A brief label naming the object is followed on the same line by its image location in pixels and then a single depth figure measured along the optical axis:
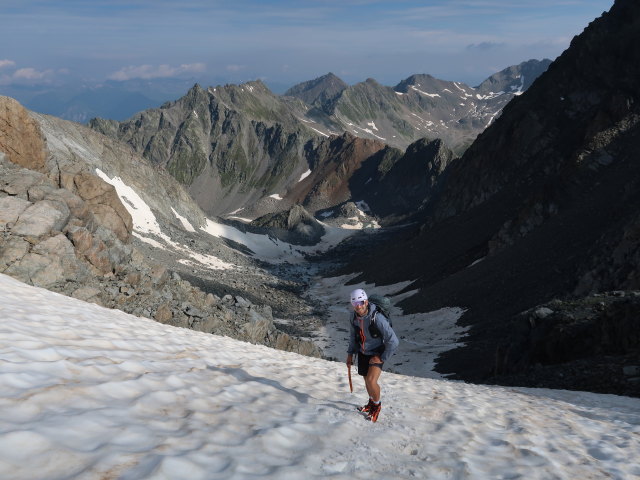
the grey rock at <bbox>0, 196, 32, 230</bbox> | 17.23
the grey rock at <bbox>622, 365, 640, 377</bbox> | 14.06
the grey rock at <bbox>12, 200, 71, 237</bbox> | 17.42
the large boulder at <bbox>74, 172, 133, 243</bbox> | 27.17
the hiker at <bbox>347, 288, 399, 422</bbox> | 8.82
